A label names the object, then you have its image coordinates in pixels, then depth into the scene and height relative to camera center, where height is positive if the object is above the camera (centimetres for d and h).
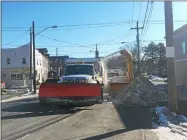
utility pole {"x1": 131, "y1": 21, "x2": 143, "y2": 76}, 5337 +659
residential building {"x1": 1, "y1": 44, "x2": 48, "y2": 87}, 6900 +253
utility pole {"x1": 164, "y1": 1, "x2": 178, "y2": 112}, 1427 +70
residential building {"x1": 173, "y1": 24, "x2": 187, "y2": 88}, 3238 +205
